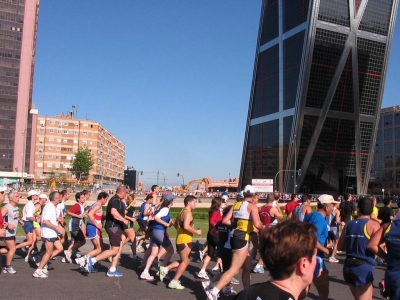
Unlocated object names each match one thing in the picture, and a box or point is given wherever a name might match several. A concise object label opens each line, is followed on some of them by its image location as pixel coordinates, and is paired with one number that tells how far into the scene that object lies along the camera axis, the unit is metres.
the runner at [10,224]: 8.86
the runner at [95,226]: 9.16
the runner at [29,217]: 10.04
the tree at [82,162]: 96.99
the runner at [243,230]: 6.79
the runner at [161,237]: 8.67
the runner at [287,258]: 2.39
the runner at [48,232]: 8.67
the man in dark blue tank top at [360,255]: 4.98
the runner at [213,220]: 9.77
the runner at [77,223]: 10.50
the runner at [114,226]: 8.82
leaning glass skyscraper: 80.19
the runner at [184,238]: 7.94
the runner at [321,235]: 5.93
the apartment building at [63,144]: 109.00
